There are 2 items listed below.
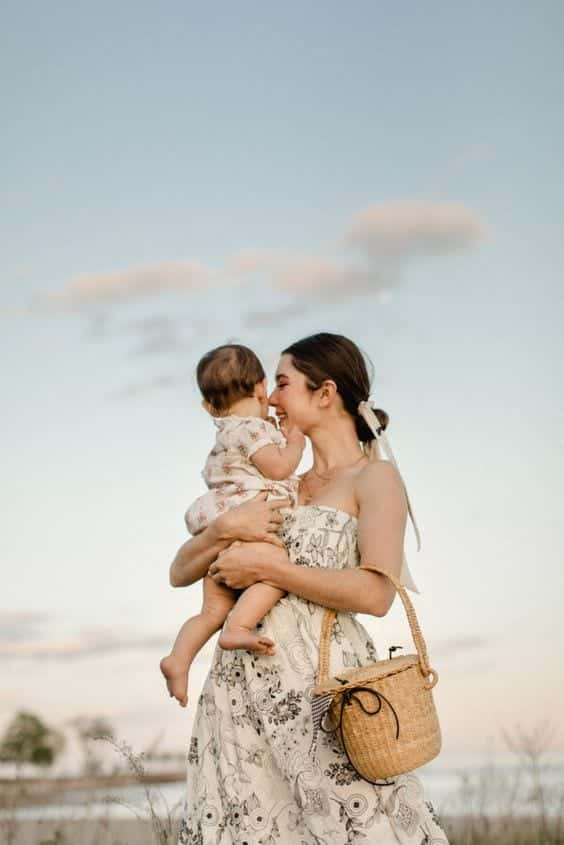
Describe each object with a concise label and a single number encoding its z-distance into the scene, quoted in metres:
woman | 3.56
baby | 4.20
